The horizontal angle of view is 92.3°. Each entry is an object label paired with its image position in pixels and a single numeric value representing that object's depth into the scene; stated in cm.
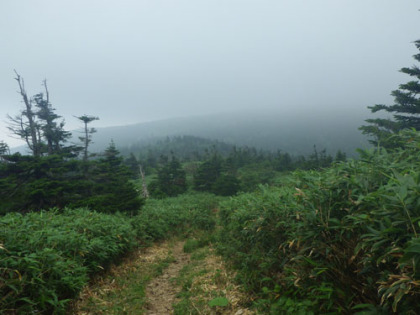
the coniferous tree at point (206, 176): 3606
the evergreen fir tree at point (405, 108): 1788
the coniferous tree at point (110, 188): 1085
